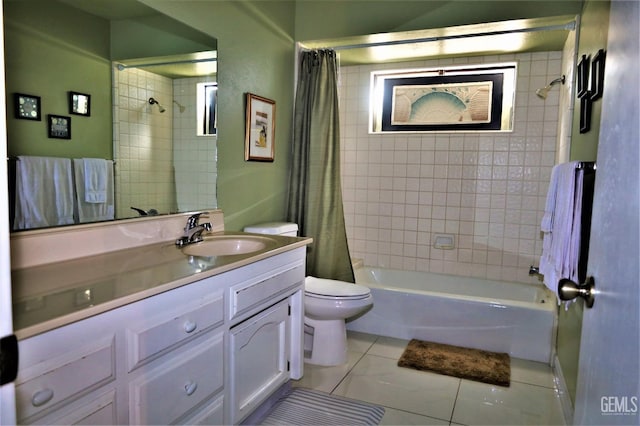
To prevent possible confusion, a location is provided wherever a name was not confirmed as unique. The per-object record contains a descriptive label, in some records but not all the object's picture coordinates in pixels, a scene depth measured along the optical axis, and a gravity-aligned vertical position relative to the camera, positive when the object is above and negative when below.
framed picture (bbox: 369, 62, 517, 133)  3.59 +0.66
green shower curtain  3.17 +0.05
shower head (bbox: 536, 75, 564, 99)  3.09 +0.66
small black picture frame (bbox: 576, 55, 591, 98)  2.20 +0.54
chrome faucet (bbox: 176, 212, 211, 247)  2.11 -0.30
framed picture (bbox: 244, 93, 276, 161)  2.78 +0.28
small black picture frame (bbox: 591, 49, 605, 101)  1.91 +0.47
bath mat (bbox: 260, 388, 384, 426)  2.15 -1.18
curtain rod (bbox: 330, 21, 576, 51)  2.72 +0.94
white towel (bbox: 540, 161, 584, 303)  1.93 -0.20
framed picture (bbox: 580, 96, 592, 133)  2.16 +0.34
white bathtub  2.88 -0.95
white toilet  2.67 -0.82
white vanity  1.07 -0.51
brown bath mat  2.64 -1.15
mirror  1.55 +0.31
